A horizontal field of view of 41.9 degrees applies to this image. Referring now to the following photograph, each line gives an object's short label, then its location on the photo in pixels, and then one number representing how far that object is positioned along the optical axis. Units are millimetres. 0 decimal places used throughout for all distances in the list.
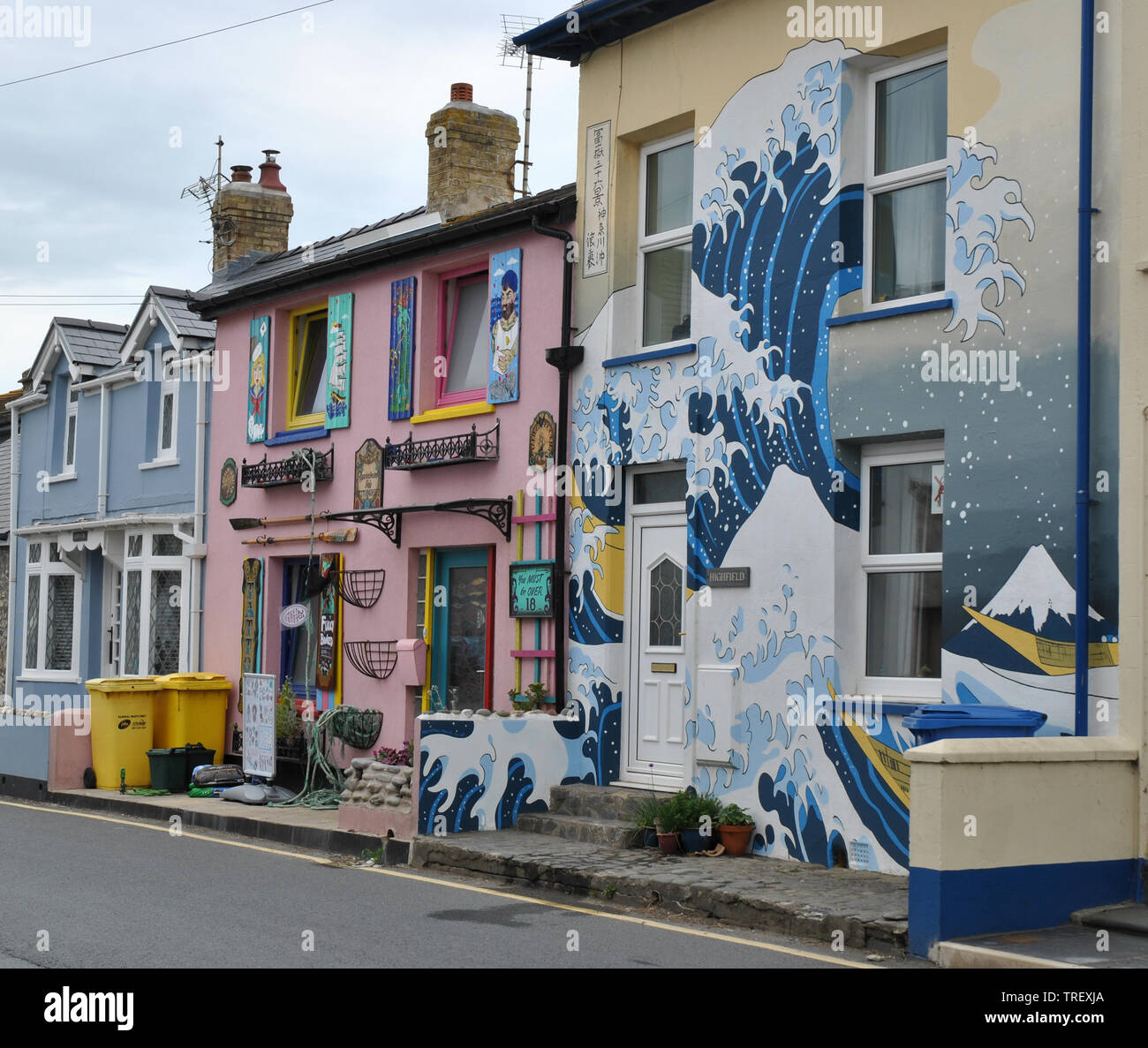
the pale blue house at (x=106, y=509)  19266
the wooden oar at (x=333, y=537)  16480
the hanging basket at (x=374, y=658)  15750
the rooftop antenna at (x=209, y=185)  24016
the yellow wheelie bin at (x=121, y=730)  17266
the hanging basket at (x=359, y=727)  15773
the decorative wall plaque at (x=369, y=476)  16094
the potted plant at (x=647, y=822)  11633
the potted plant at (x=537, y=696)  13516
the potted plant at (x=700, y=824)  11453
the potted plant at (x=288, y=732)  16766
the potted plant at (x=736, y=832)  11438
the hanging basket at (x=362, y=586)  16047
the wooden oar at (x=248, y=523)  17812
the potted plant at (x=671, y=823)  11414
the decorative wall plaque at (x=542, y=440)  13883
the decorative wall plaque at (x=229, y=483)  18500
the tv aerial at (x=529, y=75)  20984
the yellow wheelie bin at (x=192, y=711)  17547
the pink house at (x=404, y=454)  14234
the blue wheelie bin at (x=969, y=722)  8938
